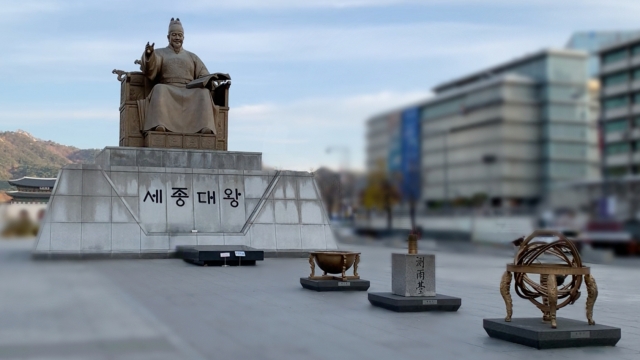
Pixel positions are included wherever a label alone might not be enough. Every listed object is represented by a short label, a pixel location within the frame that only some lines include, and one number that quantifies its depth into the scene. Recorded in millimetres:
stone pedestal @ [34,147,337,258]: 13695
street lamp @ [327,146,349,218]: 24903
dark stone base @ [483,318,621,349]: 5290
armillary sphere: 5359
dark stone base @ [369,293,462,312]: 7141
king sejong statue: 15211
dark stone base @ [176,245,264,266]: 12375
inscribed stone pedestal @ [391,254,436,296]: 7285
